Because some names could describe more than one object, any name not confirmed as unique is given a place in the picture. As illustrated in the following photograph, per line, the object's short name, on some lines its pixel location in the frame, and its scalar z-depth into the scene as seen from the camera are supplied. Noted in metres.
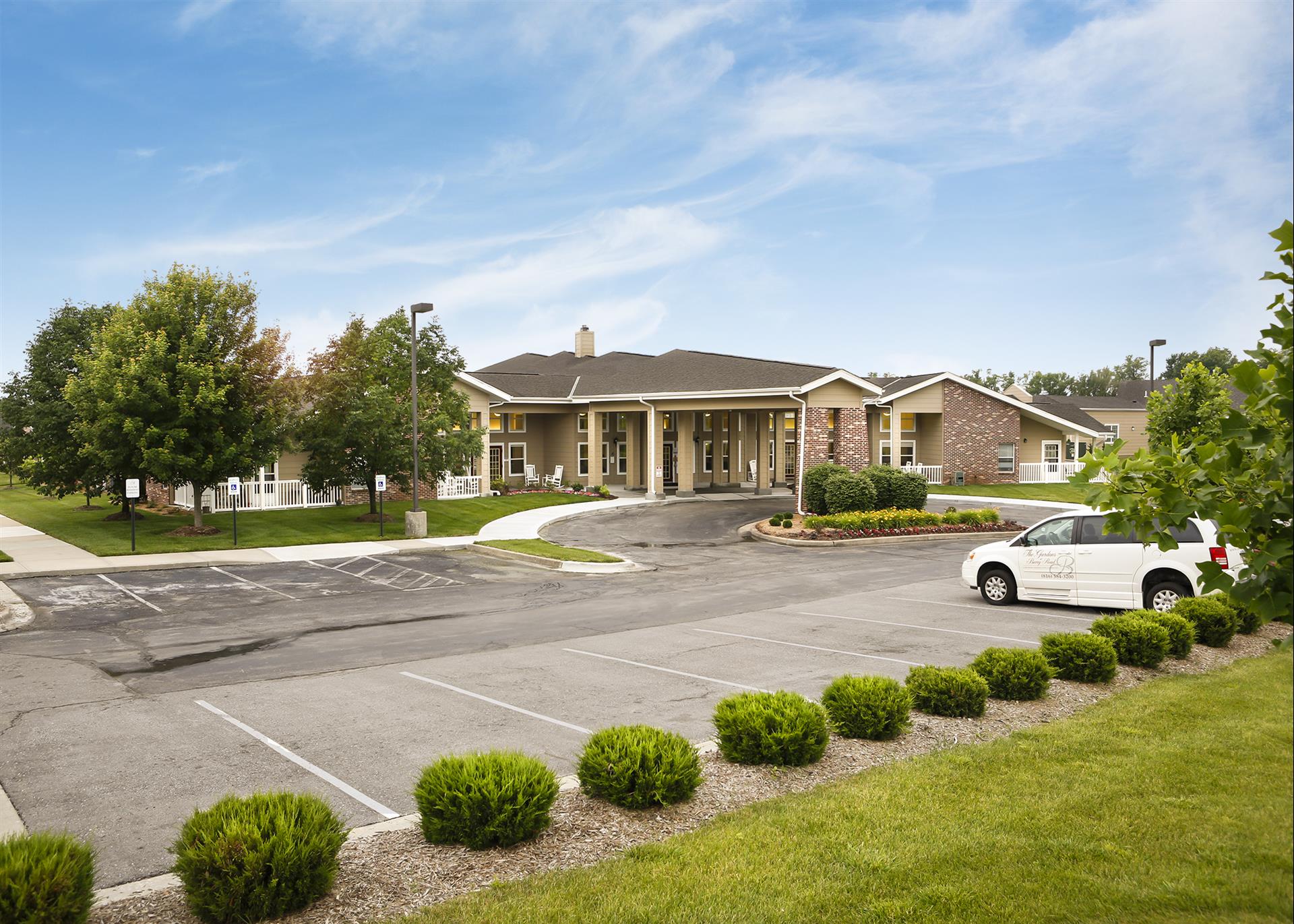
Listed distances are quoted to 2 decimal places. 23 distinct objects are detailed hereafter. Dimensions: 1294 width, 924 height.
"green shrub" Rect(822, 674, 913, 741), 7.71
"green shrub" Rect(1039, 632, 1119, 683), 9.52
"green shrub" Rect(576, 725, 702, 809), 6.20
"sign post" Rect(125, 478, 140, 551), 21.42
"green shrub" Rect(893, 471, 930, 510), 31.00
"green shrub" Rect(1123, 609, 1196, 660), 10.60
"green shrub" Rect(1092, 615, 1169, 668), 10.14
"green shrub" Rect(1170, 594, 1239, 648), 11.35
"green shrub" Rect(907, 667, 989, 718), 8.32
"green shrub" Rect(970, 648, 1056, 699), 8.91
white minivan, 13.51
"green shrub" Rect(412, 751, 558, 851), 5.57
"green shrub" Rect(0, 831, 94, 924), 4.32
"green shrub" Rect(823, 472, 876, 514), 30.25
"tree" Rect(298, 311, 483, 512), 29.58
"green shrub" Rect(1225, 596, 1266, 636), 11.93
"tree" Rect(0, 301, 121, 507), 29.75
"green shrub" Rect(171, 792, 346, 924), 4.70
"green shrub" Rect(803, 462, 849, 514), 31.52
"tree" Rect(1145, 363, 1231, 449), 17.64
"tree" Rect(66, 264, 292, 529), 25.16
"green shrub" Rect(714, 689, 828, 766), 7.04
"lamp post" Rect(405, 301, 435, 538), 27.83
